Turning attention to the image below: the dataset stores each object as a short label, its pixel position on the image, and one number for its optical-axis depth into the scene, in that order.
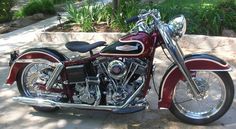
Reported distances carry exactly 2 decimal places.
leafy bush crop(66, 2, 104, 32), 7.99
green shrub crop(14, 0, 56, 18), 10.96
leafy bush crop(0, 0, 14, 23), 10.09
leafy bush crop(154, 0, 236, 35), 7.40
